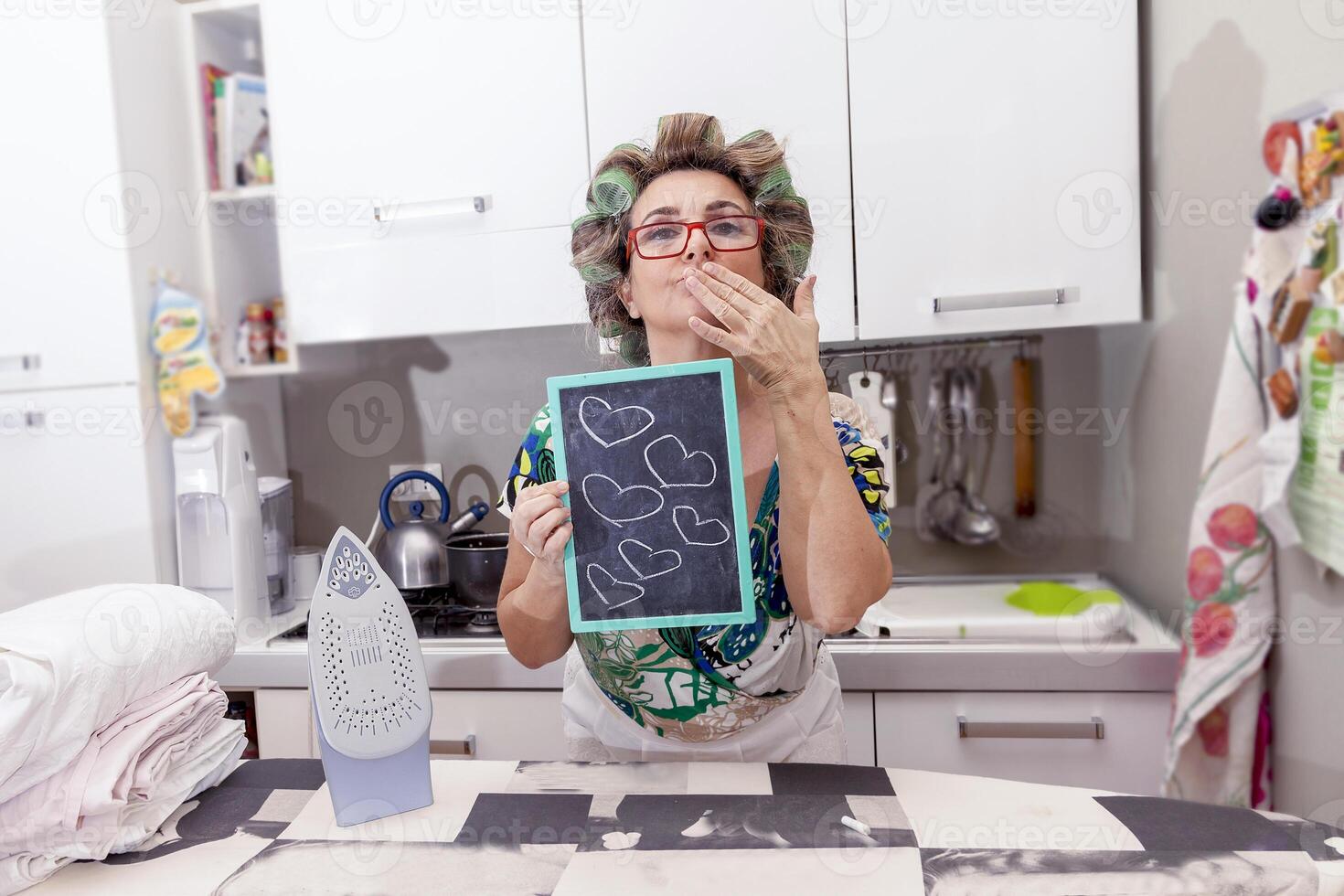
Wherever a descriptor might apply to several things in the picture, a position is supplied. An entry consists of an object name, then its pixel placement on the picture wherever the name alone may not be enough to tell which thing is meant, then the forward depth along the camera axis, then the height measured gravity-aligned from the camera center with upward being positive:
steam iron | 0.65 -0.24
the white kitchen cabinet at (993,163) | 1.14 +0.29
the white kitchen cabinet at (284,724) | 1.17 -0.47
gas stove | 1.08 -0.31
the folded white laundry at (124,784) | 0.59 -0.29
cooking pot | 1.07 -0.23
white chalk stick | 0.60 -0.33
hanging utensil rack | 1.39 +0.04
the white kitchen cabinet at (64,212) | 1.13 +0.27
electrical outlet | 1.10 -0.13
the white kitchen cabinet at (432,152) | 1.12 +0.33
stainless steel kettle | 1.05 -0.21
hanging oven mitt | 1.18 +0.07
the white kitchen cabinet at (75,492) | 1.19 -0.13
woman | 0.72 -0.09
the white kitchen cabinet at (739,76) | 1.13 +0.42
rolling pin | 1.45 -0.17
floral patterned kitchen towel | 0.72 -0.24
